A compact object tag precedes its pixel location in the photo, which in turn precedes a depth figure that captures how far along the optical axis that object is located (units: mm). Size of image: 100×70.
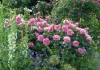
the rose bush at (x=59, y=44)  4461
